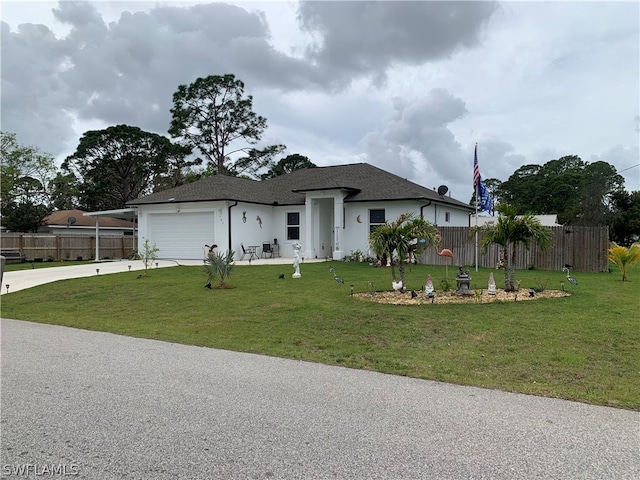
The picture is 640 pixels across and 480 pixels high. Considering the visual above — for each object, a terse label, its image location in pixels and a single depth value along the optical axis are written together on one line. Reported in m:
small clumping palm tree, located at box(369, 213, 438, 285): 10.75
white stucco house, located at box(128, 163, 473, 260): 22.38
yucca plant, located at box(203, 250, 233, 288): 12.91
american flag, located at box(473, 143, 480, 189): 16.88
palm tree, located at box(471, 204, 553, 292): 10.88
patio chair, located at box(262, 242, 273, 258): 24.15
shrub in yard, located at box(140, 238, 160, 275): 16.53
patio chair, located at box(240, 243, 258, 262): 23.07
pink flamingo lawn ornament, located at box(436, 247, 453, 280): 11.82
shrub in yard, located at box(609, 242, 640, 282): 14.49
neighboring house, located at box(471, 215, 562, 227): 33.08
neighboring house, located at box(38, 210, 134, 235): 35.03
